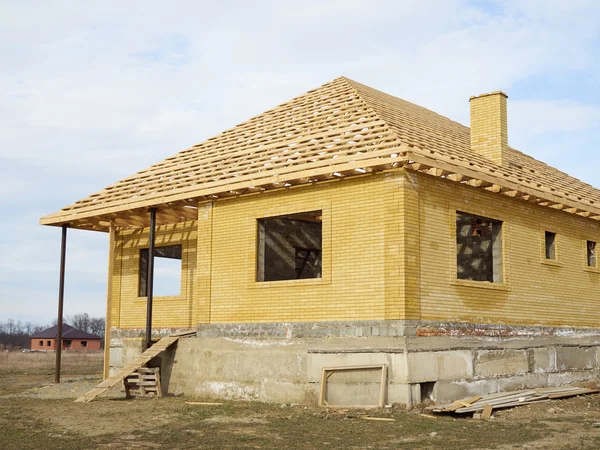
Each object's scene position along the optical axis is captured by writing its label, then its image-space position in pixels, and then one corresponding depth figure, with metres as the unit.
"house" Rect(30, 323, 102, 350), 66.25
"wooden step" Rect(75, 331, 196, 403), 15.83
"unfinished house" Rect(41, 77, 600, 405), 13.91
